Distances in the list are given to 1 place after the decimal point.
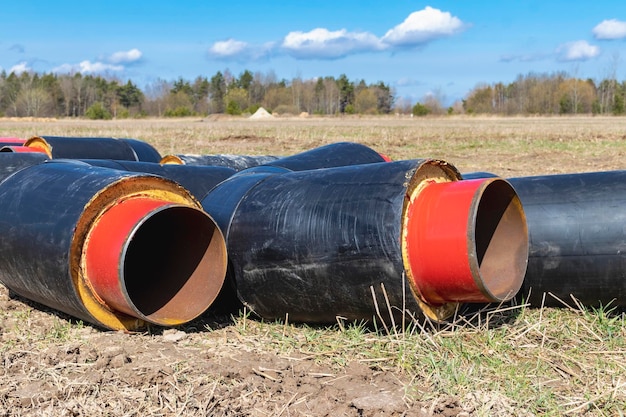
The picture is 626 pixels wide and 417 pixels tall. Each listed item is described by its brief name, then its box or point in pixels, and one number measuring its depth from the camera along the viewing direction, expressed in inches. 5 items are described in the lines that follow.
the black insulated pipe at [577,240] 152.9
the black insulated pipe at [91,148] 268.5
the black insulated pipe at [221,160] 259.9
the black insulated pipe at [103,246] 141.5
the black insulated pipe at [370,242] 129.8
